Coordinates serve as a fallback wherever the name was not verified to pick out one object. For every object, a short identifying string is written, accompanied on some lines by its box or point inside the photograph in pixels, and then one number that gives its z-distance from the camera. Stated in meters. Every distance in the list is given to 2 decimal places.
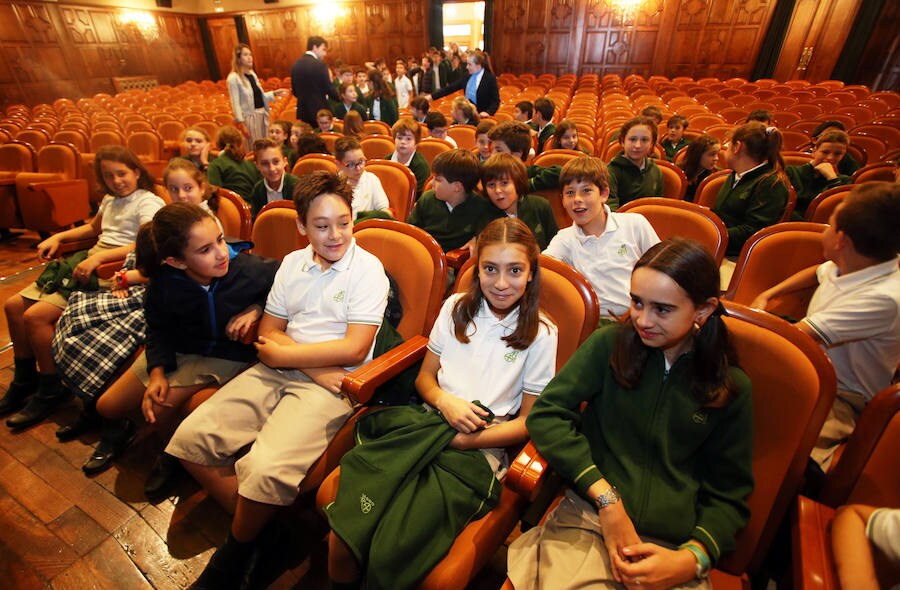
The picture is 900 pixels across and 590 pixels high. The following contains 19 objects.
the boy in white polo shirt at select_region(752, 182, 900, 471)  1.23
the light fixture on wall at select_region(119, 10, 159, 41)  12.91
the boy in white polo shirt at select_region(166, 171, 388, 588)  1.31
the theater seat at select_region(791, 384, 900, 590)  0.88
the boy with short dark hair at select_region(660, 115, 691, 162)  4.34
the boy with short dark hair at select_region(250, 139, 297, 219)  2.77
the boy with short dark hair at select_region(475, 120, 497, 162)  3.44
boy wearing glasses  2.73
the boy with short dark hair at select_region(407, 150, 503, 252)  2.29
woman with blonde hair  5.11
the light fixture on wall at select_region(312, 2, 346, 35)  13.72
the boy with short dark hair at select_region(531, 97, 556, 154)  4.39
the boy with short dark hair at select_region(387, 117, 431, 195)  3.32
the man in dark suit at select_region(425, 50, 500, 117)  5.85
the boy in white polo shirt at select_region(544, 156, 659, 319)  1.81
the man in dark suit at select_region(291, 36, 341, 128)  5.06
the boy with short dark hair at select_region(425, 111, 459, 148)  4.26
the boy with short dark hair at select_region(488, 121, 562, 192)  2.86
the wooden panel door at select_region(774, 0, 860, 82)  9.38
